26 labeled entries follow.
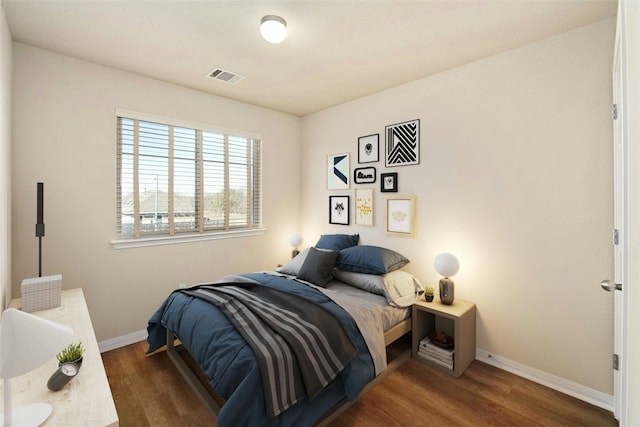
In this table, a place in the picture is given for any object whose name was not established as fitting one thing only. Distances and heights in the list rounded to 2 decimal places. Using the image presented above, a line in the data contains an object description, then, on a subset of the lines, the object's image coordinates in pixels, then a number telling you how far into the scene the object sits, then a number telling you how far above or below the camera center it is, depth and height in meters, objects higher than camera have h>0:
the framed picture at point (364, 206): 3.54 +0.08
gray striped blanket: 1.62 -0.78
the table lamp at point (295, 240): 4.05 -0.37
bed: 1.62 -0.82
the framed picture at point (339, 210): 3.81 +0.04
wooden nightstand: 2.45 -1.05
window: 3.00 +0.38
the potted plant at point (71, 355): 1.37 -0.67
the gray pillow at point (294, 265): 3.12 -0.57
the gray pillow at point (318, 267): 2.91 -0.55
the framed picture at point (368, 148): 3.45 +0.77
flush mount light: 1.98 +1.25
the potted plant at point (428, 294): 2.77 -0.76
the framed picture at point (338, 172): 3.79 +0.54
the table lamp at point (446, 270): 2.64 -0.51
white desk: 1.11 -0.76
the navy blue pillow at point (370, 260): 2.89 -0.48
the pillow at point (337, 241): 3.52 -0.35
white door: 1.71 -0.12
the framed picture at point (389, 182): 3.28 +0.34
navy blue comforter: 1.54 -0.91
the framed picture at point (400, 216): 3.14 -0.04
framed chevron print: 3.09 +0.75
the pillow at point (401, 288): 2.66 -0.71
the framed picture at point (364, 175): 3.50 +0.46
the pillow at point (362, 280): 2.74 -0.66
